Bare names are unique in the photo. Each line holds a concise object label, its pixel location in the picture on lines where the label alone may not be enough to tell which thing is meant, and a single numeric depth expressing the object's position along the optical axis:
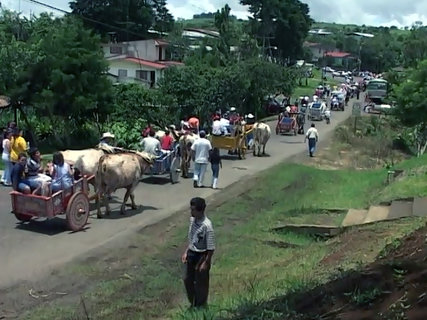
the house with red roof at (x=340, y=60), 146.62
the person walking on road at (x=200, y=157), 19.83
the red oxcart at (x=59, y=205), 13.73
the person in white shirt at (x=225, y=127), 26.14
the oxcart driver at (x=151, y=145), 19.97
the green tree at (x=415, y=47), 84.12
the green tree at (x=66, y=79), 27.36
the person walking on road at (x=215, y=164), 19.98
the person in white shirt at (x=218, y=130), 26.02
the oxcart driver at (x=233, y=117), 30.21
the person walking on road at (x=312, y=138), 29.16
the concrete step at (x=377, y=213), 15.14
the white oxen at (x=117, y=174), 15.42
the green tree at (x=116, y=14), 76.94
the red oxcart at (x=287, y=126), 38.06
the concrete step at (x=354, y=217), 15.11
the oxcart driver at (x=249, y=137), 27.88
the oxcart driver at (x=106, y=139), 17.54
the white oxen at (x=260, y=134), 27.95
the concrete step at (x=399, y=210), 15.01
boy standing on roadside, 8.95
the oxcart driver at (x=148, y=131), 22.21
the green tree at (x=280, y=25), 89.38
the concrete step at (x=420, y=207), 14.86
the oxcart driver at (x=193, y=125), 24.03
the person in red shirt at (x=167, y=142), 21.14
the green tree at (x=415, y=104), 36.16
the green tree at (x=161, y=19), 84.00
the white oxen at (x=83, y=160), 15.62
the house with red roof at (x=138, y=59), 62.28
